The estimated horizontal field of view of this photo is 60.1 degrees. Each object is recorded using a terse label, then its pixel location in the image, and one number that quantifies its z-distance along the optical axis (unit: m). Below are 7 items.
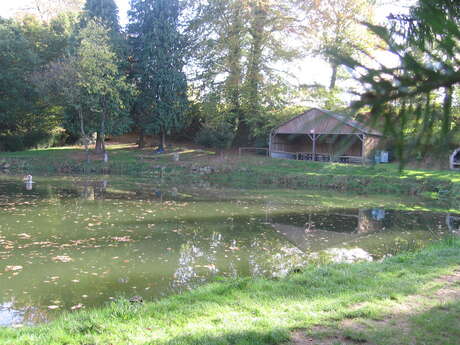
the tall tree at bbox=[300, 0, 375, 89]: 29.66
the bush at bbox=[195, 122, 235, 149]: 33.22
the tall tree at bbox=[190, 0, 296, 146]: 32.97
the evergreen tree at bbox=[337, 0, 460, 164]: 2.07
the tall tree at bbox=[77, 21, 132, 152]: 30.06
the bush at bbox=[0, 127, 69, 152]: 37.00
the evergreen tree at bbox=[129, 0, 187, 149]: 33.72
